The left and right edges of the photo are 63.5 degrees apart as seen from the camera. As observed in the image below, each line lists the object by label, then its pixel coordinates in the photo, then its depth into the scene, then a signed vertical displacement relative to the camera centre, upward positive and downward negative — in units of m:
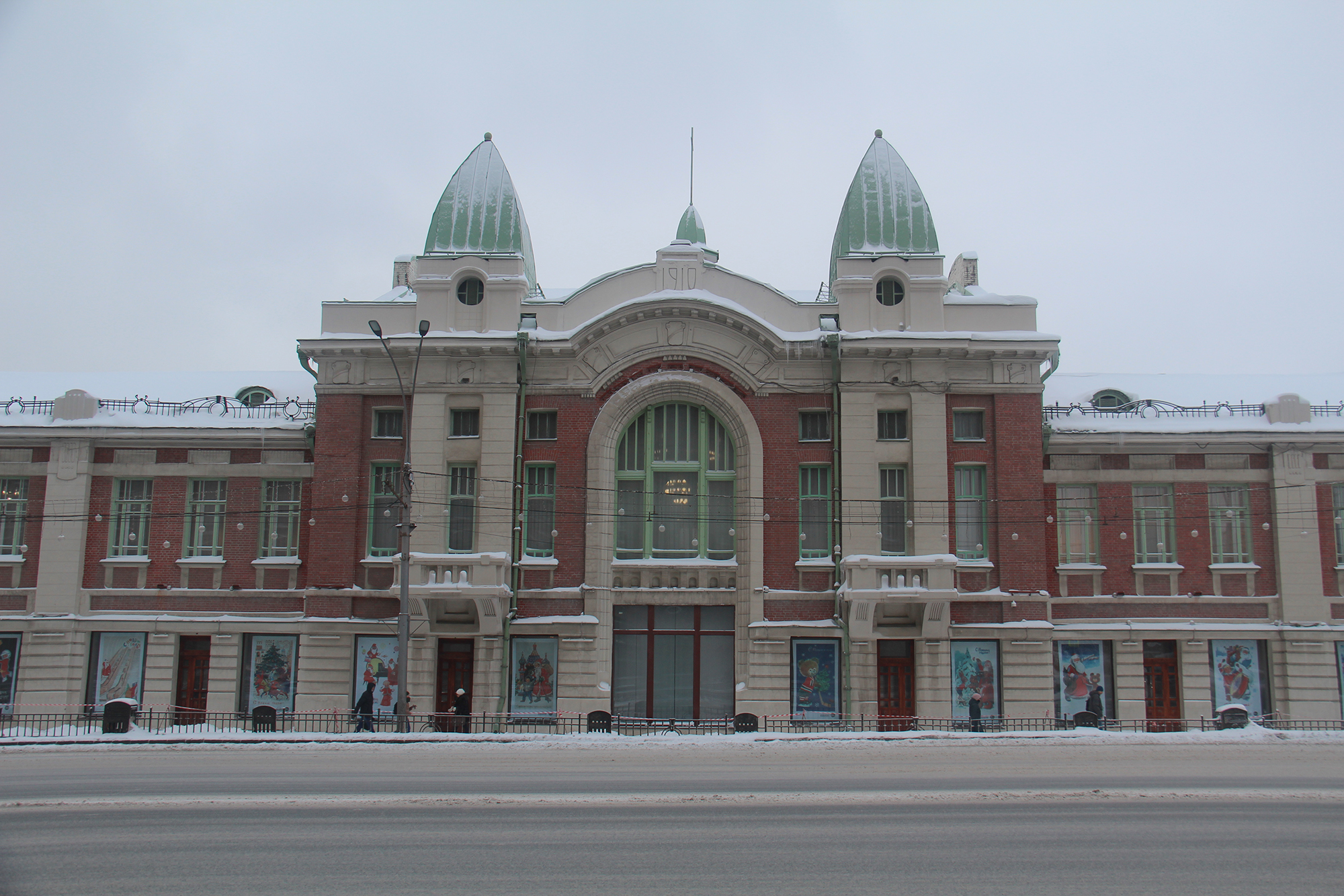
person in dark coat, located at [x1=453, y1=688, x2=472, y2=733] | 27.01 -2.46
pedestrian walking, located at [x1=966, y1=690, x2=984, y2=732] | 27.45 -2.23
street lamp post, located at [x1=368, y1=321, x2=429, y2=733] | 25.06 +0.40
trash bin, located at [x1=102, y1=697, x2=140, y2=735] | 24.94 -2.50
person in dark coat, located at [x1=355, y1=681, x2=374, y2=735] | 26.53 -2.48
